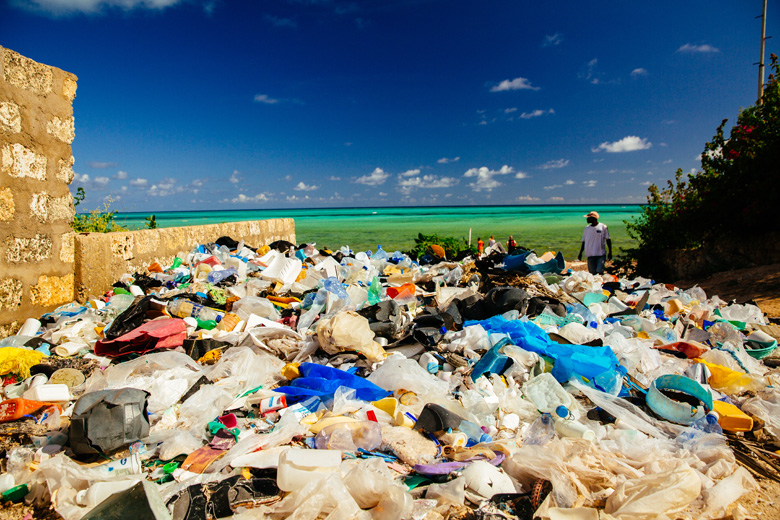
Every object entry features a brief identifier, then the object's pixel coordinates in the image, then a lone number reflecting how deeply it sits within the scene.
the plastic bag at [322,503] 1.39
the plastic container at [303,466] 1.52
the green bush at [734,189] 6.91
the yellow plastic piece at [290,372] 2.60
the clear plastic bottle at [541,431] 1.96
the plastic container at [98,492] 1.49
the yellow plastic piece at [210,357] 2.77
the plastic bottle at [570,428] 1.95
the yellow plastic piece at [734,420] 2.12
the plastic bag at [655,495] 1.44
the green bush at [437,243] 7.91
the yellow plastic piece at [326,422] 1.97
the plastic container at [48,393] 2.17
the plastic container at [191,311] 3.41
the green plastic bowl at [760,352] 3.10
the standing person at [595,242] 6.53
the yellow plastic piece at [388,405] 2.14
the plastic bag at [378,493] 1.43
